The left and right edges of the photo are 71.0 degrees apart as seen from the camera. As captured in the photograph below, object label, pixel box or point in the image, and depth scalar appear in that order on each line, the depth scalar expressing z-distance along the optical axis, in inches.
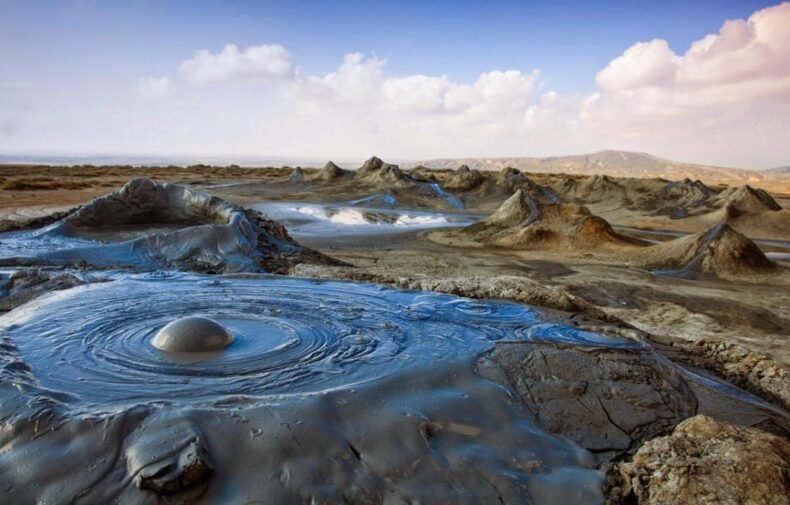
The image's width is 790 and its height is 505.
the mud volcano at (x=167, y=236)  250.4
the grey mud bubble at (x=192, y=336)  134.9
